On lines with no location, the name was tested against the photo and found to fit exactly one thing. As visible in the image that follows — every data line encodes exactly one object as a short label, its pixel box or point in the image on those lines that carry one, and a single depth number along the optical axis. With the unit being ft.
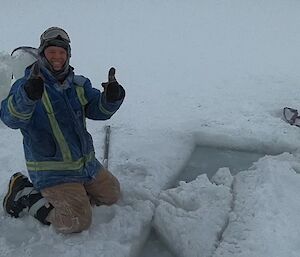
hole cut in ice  11.28
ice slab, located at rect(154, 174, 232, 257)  8.40
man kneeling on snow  8.41
